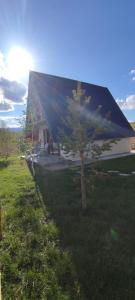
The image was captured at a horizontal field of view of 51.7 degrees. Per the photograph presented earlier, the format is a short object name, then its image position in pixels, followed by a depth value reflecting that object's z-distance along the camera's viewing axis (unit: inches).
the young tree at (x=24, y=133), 293.7
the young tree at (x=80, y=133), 150.6
